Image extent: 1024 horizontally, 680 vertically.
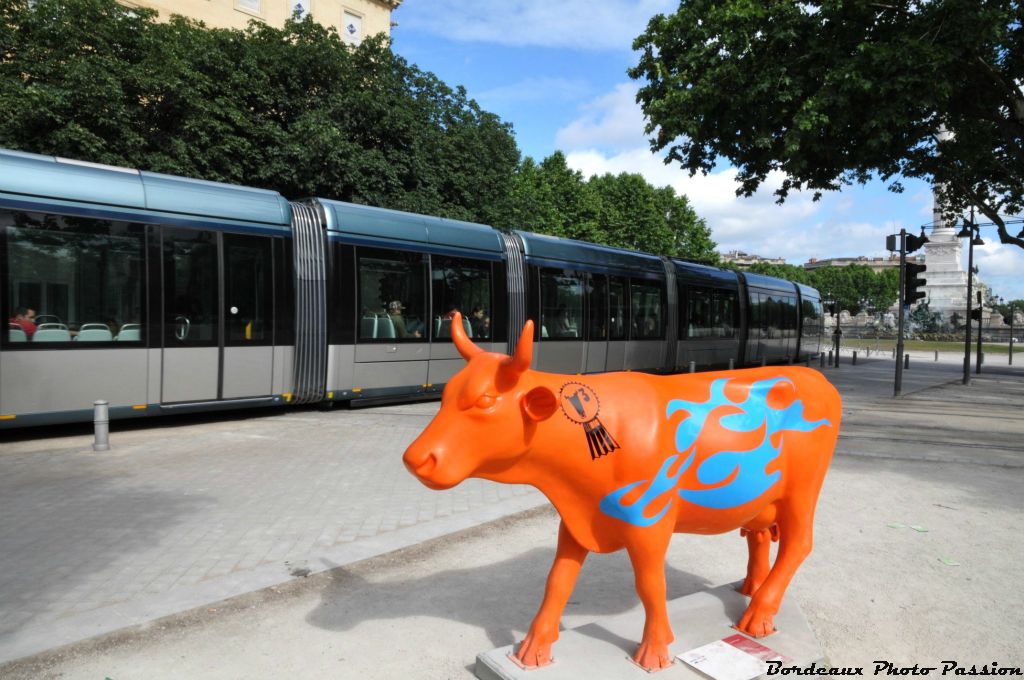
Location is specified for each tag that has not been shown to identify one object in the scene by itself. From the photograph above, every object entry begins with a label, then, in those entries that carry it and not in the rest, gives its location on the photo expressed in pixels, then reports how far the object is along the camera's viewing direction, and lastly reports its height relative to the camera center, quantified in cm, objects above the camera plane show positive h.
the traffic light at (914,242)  1648 +207
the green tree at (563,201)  3816 +697
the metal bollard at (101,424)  815 -134
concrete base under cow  311 -162
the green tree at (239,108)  1723 +609
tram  835 +34
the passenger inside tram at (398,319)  1177 -1
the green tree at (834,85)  1190 +468
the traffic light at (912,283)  1692 +110
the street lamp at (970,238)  2012 +271
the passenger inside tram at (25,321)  818 -9
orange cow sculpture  281 -59
